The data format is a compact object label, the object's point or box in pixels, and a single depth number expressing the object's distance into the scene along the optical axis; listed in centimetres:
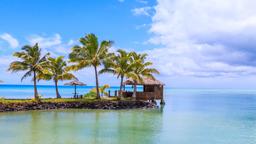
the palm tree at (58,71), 3241
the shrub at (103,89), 3666
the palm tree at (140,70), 3156
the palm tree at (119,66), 3044
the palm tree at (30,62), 2752
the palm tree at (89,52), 3022
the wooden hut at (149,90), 3341
